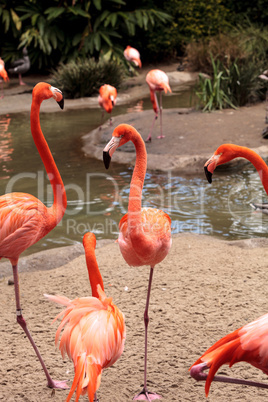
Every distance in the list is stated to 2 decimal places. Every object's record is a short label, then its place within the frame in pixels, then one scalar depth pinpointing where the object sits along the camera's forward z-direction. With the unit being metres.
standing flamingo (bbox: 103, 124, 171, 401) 2.42
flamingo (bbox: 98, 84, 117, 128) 9.01
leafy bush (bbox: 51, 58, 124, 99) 11.92
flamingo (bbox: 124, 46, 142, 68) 12.91
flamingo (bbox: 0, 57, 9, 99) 11.48
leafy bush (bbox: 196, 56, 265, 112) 9.12
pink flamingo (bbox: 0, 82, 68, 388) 2.58
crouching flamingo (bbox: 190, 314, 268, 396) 1.81
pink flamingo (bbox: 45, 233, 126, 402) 1.99
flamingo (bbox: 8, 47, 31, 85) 14.19
